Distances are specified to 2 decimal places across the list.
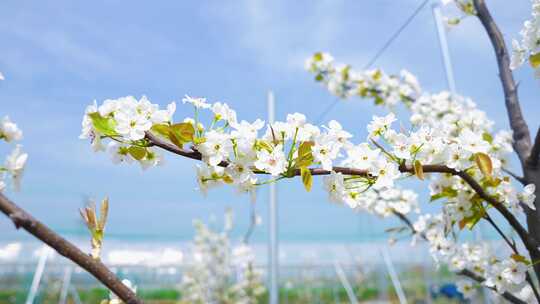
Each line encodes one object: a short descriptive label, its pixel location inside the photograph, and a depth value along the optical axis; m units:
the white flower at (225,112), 0.54
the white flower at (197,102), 0.56
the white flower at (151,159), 0.53
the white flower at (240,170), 0.51
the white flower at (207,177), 0.58
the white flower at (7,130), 0.57
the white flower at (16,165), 0.61
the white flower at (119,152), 0.51
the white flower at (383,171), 0.52
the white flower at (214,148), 0.49
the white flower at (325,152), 0.51
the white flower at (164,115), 0.50
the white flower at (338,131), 0.56
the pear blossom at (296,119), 0.54
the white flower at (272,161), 0.49
